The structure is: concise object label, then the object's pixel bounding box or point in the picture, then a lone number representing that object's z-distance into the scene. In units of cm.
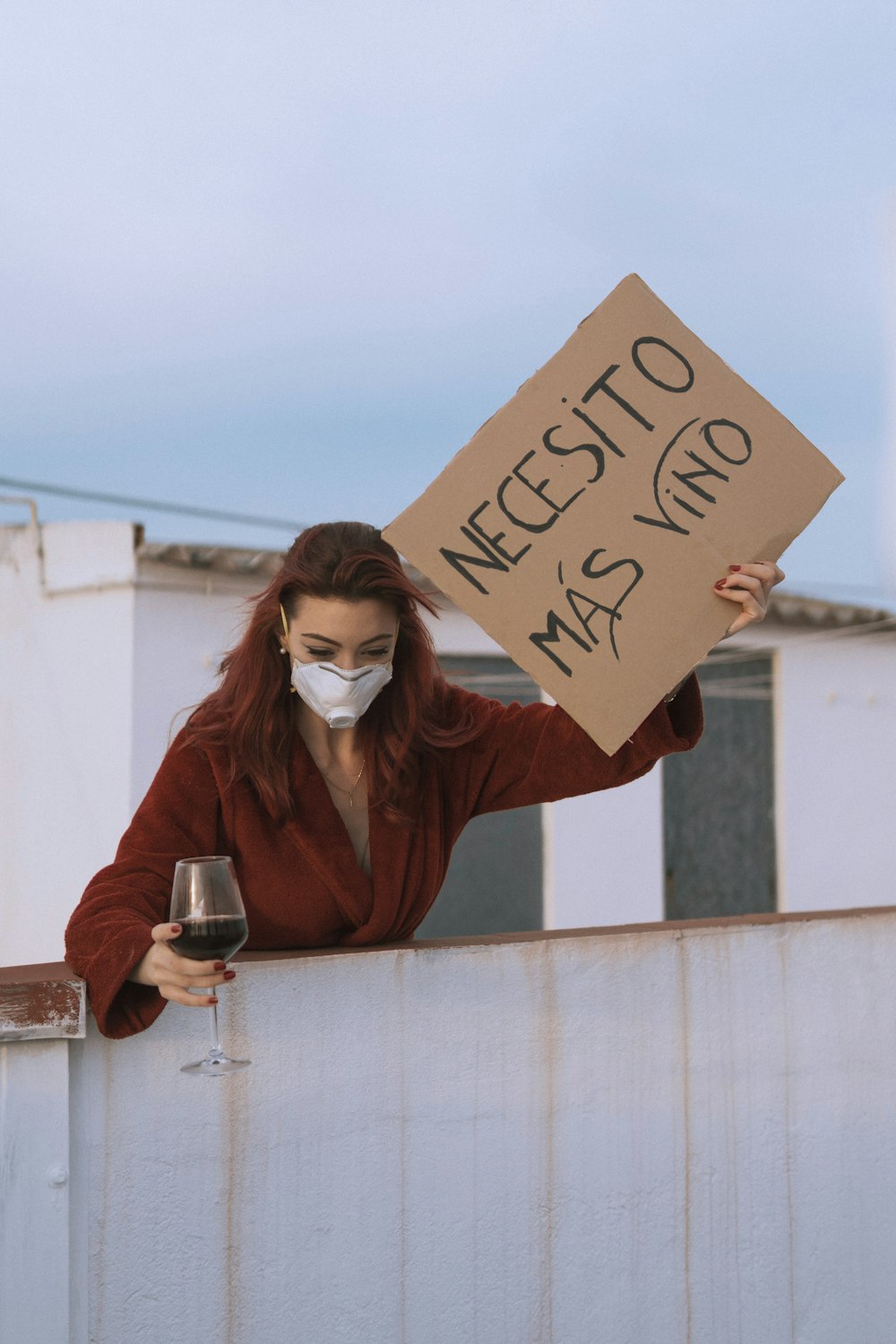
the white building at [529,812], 809
